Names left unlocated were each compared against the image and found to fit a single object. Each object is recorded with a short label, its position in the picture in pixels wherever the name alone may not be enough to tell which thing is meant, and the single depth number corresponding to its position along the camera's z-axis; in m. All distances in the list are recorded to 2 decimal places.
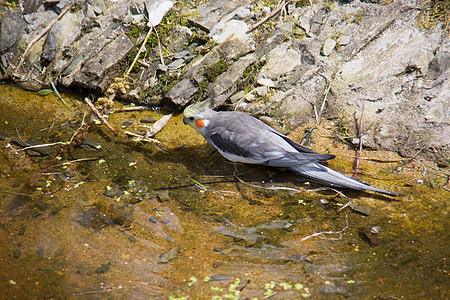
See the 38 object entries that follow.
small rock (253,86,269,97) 9.70
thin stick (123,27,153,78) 10.82
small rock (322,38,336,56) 9.93
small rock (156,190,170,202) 7.59
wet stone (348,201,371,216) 7.09
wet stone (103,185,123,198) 7.67
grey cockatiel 7.55
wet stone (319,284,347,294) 5.51
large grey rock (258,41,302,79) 10.05
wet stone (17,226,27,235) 6.71
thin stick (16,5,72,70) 11.35
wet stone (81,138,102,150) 9.07
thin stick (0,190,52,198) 7.57
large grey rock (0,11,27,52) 11.49
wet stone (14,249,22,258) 6.27
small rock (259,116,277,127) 9.41
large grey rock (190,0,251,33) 10.95
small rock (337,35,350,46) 9.92
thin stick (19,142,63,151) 8.78
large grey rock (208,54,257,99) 9.90
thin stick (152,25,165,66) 10.70
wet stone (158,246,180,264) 6.22
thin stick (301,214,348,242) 6.59
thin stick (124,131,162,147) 9.24
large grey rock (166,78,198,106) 10.02
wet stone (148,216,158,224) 7.04
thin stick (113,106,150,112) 10.28
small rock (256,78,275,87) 9.79
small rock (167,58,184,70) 10.59
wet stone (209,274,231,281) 5.86
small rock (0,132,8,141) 9.11
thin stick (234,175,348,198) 7.72
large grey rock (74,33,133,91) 10.57
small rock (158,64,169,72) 10.51
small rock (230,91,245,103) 9.87
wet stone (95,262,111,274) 6.04
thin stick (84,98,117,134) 9.67
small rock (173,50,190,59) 10.73
